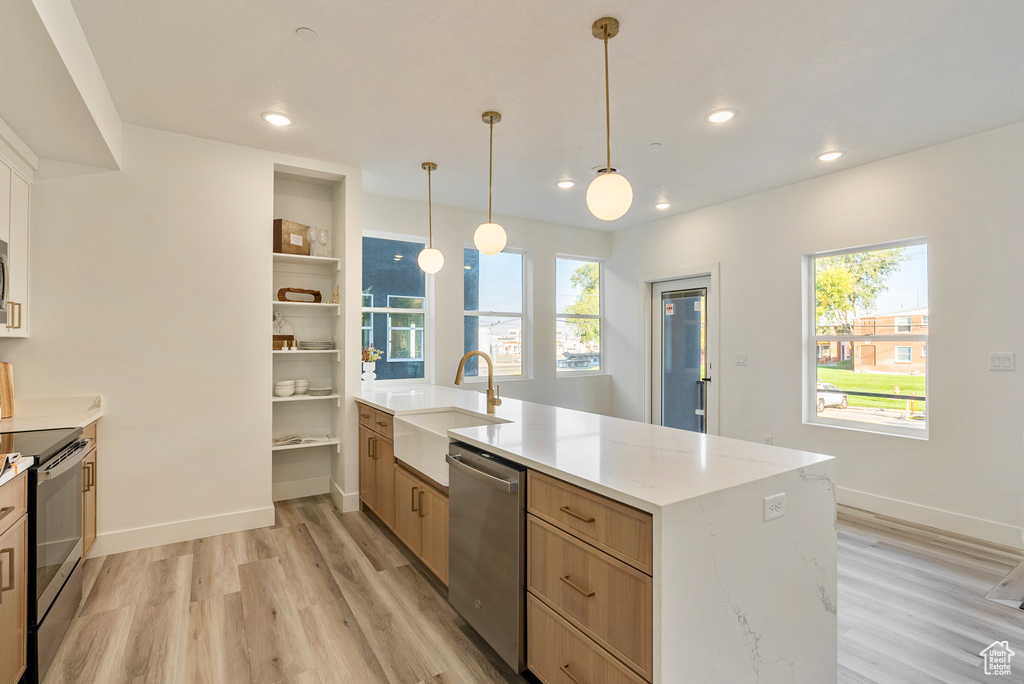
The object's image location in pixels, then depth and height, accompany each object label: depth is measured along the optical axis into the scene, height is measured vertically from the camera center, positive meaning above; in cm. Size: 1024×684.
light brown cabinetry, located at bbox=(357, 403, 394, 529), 311 -80
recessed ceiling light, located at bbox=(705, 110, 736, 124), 289 +136
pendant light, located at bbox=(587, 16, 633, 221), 205 +65
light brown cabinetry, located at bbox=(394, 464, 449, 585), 241 -93
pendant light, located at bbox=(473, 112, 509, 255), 296 +66
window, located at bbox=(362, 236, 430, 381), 467 +38
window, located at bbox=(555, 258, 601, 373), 588 +36
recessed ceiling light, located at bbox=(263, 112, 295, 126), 293 +137
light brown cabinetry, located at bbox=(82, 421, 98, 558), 269 -84
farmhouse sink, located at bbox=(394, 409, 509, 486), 246 -51
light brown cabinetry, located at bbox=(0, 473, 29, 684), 157 -78
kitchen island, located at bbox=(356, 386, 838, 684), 127 -58
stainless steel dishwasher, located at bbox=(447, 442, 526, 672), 177 -80
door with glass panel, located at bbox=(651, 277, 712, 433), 516 -11
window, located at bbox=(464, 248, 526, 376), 518 +40
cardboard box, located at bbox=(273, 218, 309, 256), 363 +81
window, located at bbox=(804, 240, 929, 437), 359 +5
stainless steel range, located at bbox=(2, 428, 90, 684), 179 -77
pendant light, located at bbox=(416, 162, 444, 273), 358 +62
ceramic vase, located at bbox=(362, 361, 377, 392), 447 -27
